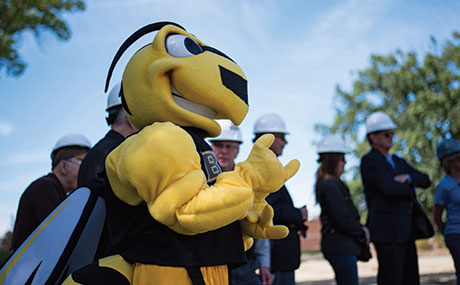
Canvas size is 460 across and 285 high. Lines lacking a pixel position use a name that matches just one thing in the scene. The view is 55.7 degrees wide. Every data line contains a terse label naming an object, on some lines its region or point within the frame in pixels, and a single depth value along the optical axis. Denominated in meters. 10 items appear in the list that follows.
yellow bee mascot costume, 1.58
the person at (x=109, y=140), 2.47
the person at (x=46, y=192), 3.52
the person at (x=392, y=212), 4.31
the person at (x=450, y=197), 4.41
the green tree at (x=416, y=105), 21.45
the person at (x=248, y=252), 3.53
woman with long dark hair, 4.05
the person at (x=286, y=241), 3.81
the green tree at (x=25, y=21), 10.19
